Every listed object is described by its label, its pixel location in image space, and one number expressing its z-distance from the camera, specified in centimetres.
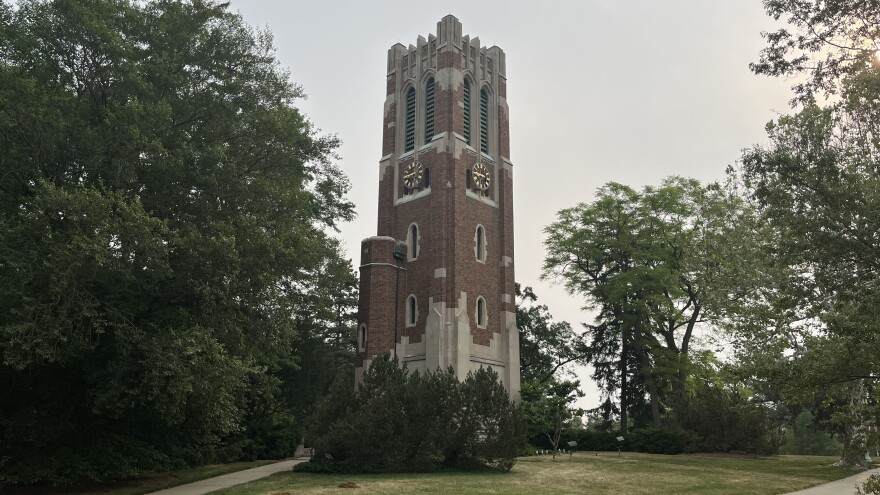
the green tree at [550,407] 3206
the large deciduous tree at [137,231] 1566
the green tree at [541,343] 4716
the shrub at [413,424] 2069
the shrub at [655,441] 3056
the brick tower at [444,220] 3309
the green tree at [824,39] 1187
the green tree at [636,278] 3756
